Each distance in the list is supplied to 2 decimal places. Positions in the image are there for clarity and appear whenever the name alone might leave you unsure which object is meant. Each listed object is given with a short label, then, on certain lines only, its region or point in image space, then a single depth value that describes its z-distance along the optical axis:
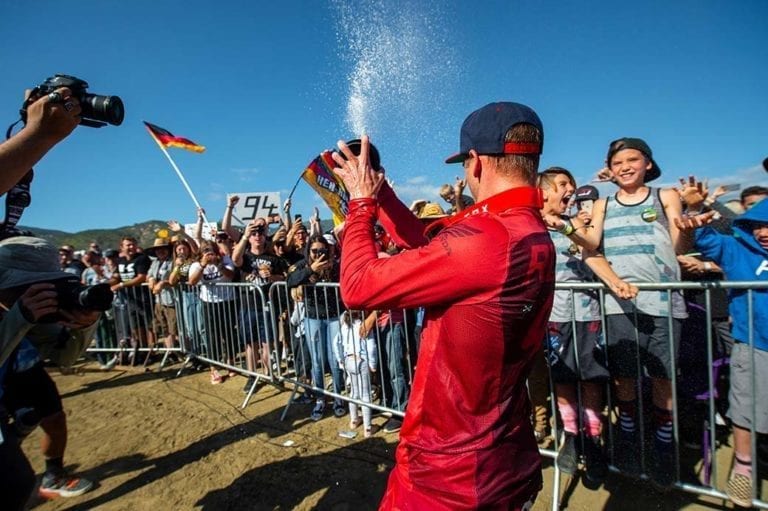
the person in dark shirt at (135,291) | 7.93
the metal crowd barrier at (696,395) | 2.66
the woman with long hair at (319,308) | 4.87
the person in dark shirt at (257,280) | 5.91
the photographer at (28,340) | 2.15
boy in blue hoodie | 2.69
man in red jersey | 1.33
